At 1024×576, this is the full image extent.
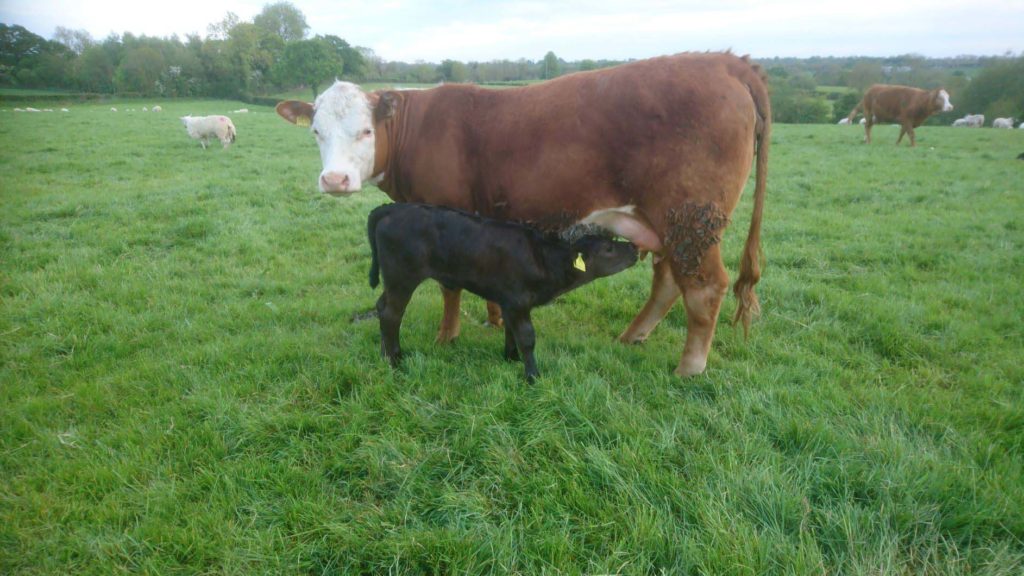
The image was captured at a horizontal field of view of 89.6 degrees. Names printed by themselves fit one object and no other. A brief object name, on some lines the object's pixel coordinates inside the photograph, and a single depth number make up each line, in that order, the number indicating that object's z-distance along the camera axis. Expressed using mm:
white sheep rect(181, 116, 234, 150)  16938
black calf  3398
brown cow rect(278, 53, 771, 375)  3229
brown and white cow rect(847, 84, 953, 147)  17688
